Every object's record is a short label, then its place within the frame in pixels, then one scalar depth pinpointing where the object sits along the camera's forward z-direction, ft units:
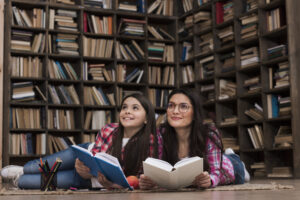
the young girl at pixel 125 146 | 9.32
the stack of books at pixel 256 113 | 15.69
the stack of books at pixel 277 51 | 14.72
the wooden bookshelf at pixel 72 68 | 17.34
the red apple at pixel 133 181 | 8.76
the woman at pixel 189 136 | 9.11
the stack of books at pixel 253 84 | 15.80
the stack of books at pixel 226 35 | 17.18
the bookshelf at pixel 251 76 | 14.48
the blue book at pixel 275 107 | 14.92
